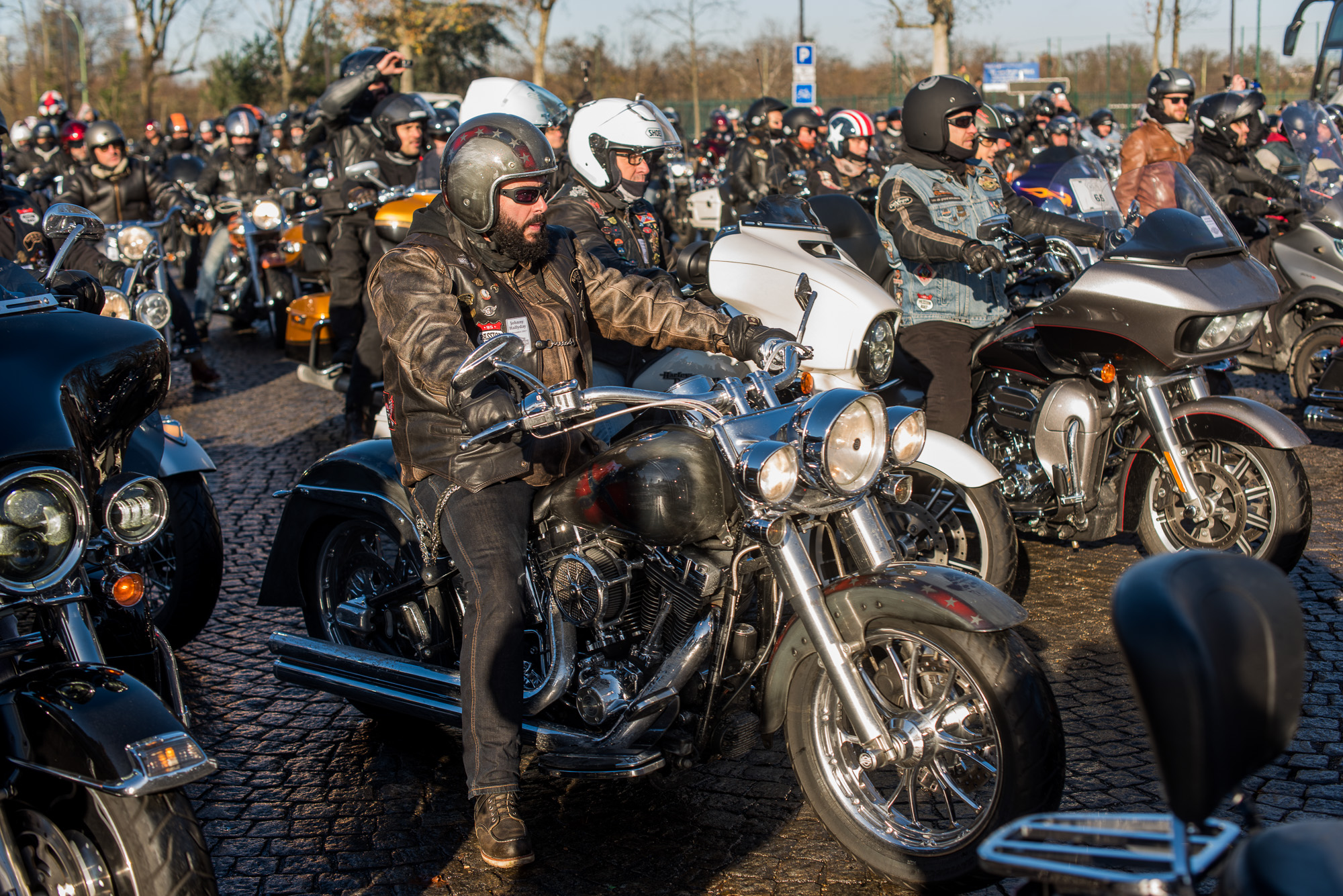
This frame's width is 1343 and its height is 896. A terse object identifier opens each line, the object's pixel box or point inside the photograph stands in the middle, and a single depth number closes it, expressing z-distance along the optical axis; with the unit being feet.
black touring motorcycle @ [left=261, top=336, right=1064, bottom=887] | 9.44
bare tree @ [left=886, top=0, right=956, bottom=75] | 98.37
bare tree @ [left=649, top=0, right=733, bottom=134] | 148.25
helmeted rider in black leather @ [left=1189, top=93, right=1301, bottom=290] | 27.81
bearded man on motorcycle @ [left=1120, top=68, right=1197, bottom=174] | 27.99
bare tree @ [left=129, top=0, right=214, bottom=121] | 145.38
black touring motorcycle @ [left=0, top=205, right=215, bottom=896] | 7.84
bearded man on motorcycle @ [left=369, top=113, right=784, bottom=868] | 11.00
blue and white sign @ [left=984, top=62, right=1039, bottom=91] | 130.00
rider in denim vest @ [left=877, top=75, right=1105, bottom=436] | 18.08
